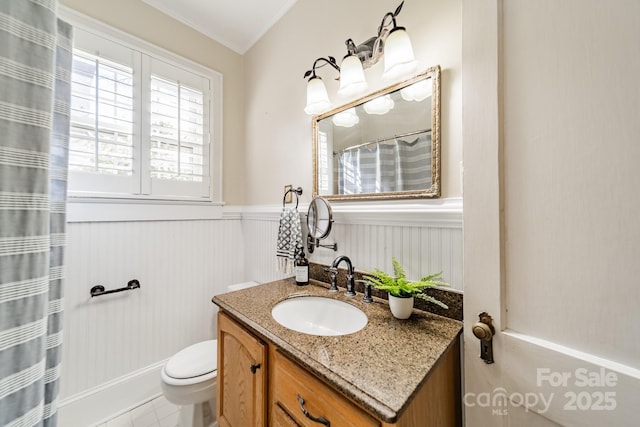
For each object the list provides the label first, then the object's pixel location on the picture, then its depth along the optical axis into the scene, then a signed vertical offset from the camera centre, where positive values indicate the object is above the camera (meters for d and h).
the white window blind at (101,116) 1.35 +0.60
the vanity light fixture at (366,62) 0.94 +0.69
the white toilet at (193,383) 1.16 -0.83
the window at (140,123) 1.38 +0.62
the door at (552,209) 0.47 +0.02
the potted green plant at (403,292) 0.84 -0.28
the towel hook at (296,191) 1.52 +0.16
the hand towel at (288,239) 1.44 -0.14
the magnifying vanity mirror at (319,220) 1.27 -0.03
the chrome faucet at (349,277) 1.12 -0.30
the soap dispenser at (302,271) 1.34 -0.32
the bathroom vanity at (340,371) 0.54 -0.41
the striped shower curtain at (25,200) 0.52 +0.04
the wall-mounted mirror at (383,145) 0.96 +0.34
